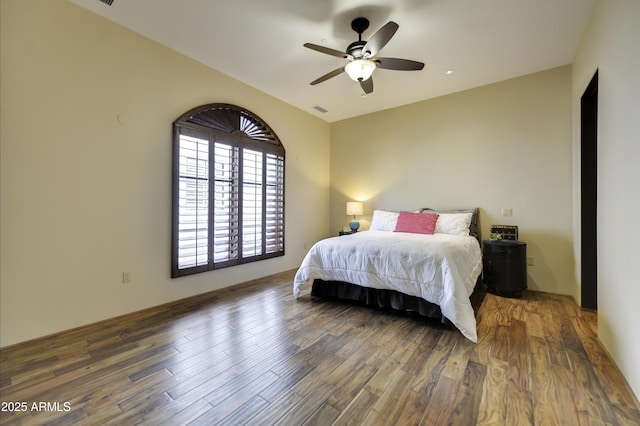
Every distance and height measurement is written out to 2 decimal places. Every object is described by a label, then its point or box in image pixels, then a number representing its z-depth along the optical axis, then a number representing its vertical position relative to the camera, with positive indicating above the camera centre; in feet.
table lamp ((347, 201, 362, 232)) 16.44 +0.24
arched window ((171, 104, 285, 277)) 10.71 +1.05
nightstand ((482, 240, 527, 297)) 11.07 -2.12
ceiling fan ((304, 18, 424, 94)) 8.14 +5.10
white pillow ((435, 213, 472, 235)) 12.25 -0.40
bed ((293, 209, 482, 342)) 8.04 -1.94
